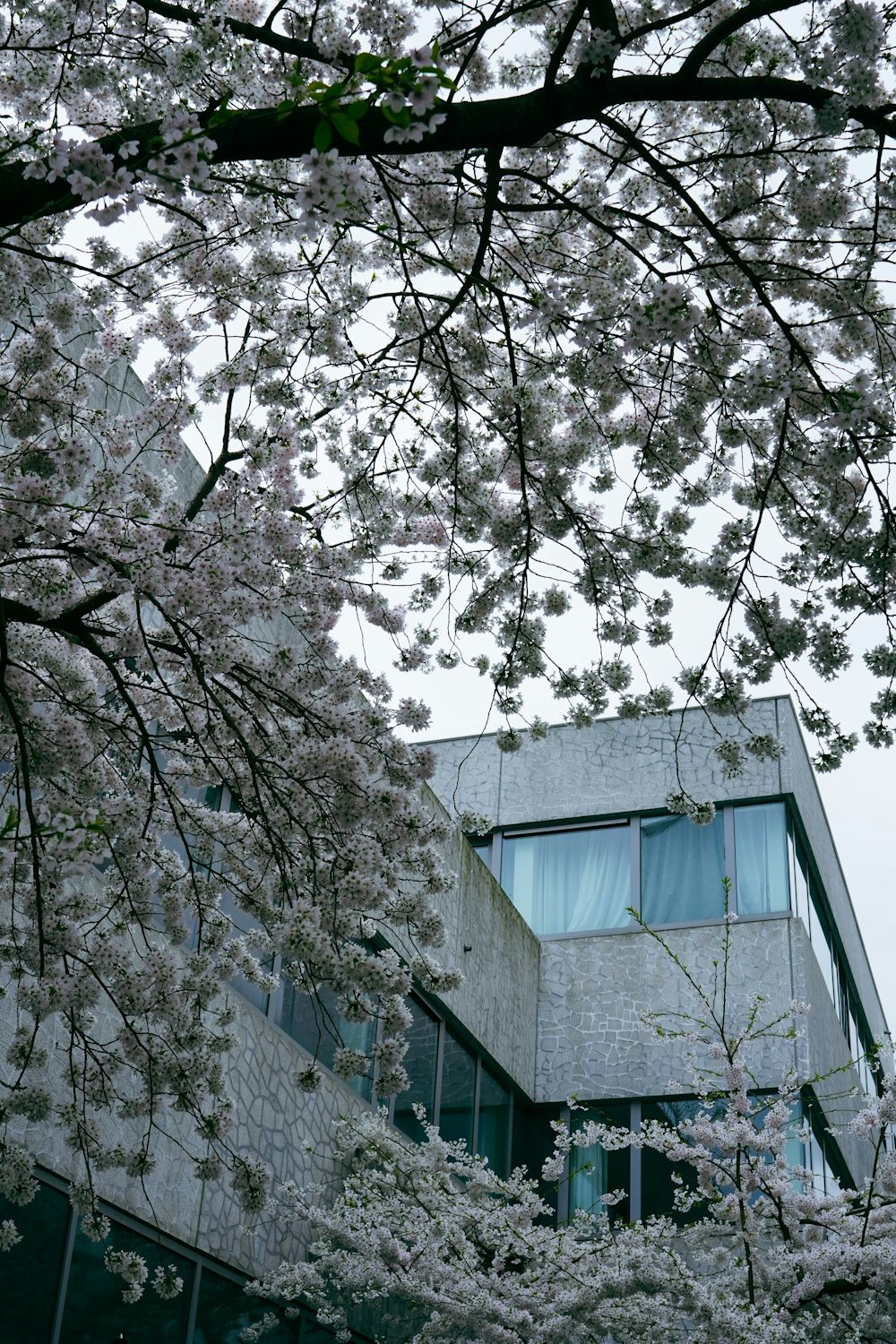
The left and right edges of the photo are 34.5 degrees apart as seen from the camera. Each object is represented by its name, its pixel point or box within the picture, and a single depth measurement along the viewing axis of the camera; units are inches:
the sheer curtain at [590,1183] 541.3
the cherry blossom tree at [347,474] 203.3
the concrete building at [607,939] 521.3
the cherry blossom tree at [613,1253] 340.2
